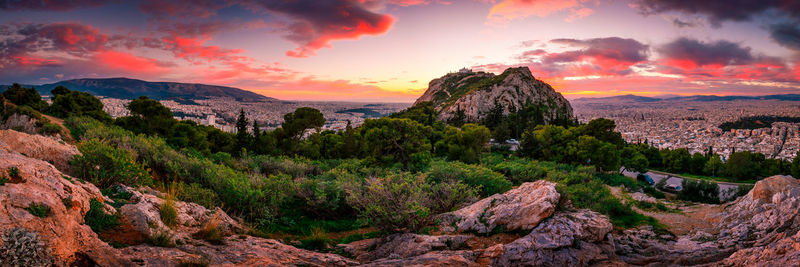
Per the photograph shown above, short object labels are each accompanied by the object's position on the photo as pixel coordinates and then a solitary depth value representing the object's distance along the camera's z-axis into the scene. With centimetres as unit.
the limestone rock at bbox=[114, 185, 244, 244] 516
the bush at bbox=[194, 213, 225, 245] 568
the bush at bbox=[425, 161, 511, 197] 1359
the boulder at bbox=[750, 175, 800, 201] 1298
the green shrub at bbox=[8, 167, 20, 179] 433
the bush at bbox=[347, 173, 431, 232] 762
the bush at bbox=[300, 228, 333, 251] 727
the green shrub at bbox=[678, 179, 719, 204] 2527
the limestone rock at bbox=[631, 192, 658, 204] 1988
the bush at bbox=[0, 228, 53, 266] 314
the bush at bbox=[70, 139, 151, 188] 689
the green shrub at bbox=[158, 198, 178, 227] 572
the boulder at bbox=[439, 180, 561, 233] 735
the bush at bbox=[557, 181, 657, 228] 1286
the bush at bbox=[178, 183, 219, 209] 807
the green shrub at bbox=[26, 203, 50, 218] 377
